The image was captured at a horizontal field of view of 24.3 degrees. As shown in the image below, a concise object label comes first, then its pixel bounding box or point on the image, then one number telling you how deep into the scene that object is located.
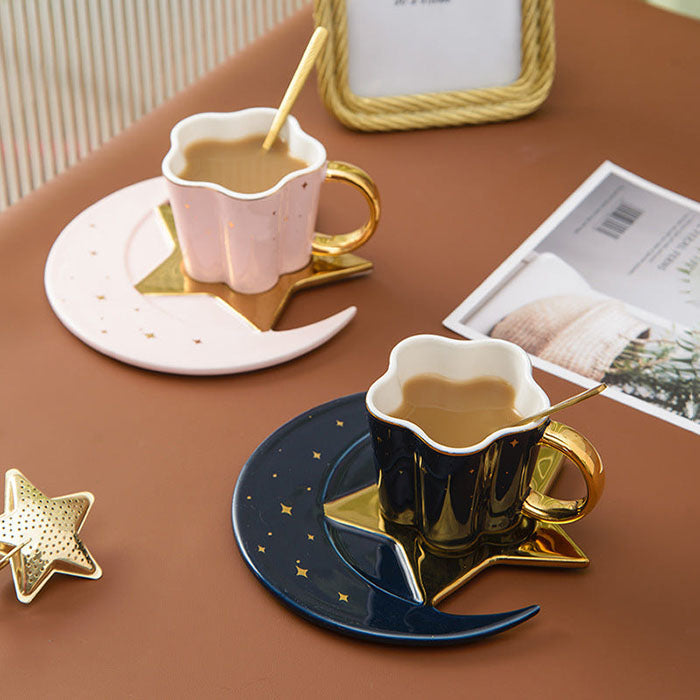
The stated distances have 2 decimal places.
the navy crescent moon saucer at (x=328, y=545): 0.77
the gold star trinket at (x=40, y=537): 0.78
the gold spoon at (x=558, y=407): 0.76
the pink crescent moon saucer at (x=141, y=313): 0.89
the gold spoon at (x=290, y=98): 0.92
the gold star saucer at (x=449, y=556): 0.79
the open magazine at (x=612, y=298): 0.90
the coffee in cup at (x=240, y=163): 0.90
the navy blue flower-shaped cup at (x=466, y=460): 0.76
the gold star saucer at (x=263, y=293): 0.92
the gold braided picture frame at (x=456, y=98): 1.04
